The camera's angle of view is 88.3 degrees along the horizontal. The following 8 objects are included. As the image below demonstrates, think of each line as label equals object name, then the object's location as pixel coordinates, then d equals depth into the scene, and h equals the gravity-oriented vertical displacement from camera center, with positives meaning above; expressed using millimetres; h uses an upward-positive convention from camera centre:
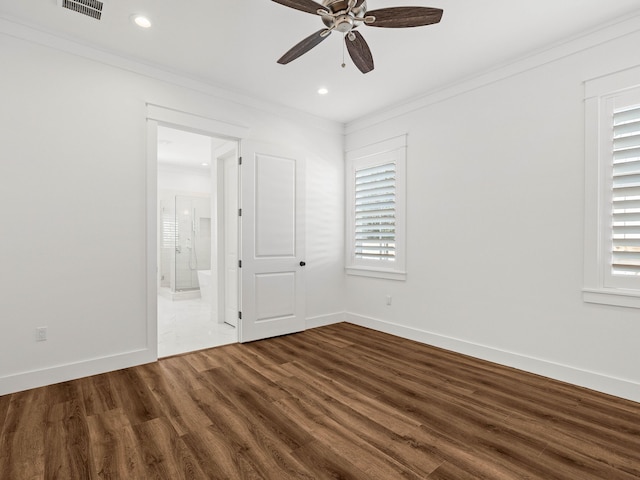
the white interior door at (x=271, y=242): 4016 -89
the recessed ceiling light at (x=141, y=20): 2623 +1728
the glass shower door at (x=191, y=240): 7469 -128
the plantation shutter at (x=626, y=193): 2564 +353
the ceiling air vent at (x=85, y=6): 2449 +1721
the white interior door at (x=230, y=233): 4707 +27
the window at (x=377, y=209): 4289 +373
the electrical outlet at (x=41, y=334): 2795 -855
